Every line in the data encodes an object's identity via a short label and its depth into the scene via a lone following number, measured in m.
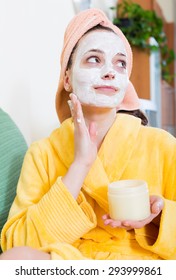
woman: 0.65
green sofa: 0.79
